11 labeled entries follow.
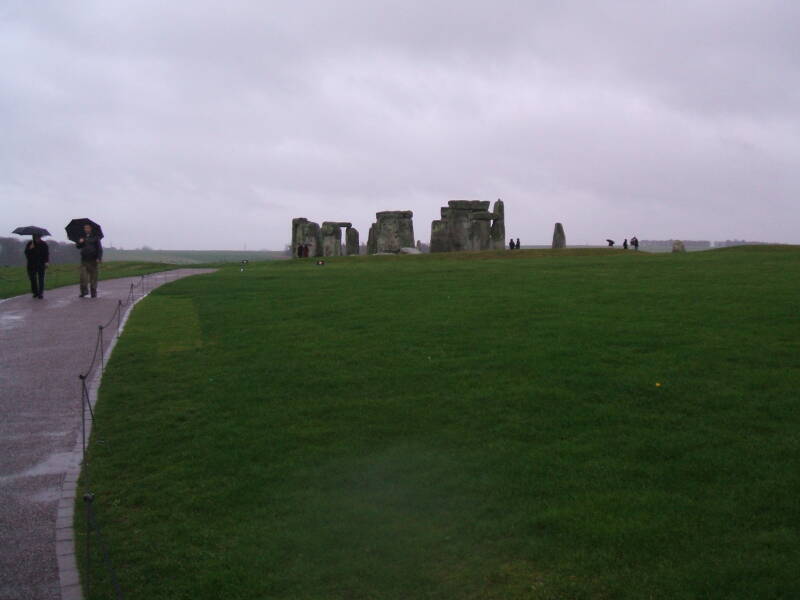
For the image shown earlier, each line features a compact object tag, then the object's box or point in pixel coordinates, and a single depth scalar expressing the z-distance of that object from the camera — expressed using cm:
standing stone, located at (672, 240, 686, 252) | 4444
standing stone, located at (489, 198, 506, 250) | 4494
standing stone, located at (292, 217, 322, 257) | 4628
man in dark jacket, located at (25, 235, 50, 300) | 2044
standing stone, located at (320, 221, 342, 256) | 4628
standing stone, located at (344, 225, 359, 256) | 4856
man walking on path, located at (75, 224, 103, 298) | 2052
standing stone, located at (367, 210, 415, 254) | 4628
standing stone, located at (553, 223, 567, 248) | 4659
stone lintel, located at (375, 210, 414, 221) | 4631
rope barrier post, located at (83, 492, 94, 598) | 494
